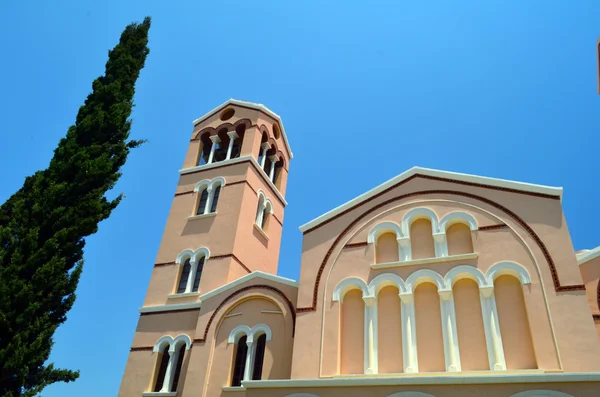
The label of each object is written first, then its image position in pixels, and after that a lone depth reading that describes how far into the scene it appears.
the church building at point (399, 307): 11.62
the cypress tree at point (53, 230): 13.38
